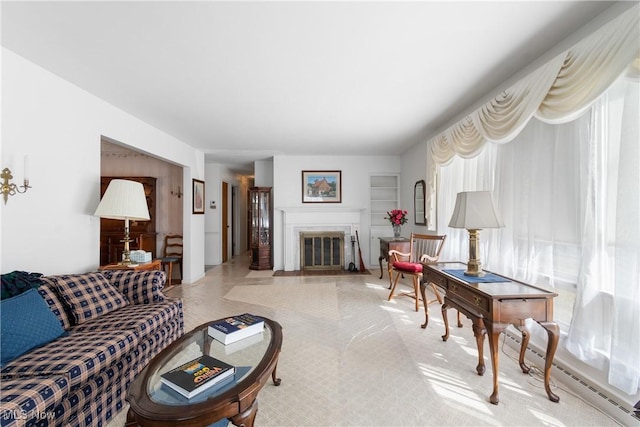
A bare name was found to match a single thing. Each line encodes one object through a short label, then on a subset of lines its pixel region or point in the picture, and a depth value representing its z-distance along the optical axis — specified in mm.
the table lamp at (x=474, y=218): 2102
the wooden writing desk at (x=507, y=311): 1715
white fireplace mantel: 5738
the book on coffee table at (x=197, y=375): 1174
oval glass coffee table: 1054
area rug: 5402
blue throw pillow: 1455
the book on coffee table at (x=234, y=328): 1656
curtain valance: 1420
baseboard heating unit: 1513
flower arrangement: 4664
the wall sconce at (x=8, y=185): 1972
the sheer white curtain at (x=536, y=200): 1959
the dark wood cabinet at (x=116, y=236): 4594
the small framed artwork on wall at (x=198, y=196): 4996
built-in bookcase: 5988
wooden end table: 2826
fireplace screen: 5762
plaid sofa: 1229
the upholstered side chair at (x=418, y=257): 3395
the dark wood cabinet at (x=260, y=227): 5848
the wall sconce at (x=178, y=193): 5063
